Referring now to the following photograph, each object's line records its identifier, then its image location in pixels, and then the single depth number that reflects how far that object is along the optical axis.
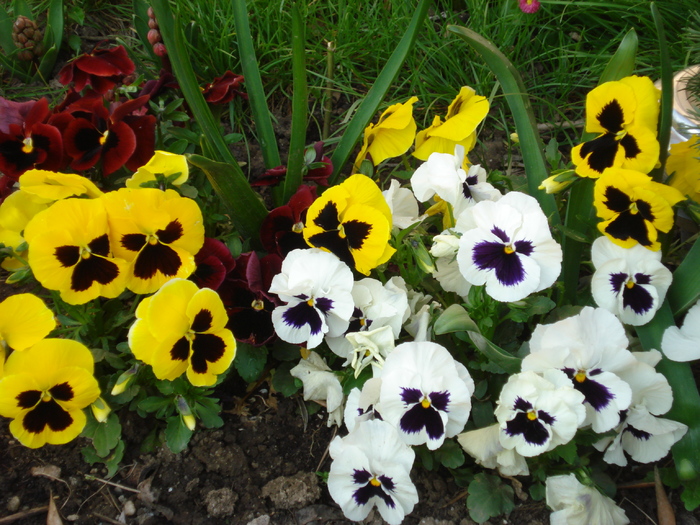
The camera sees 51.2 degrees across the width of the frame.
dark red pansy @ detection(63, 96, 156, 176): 0.53
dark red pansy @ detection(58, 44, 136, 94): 0.61
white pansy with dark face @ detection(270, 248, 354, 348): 0.49
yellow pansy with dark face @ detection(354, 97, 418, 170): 0.57
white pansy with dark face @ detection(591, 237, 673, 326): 0.47
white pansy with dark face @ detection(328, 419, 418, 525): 0.45
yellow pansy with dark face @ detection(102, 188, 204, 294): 0.47
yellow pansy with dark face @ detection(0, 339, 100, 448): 0.46
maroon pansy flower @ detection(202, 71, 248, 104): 0.66
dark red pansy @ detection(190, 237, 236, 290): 0.51
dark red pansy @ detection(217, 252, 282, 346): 0.53
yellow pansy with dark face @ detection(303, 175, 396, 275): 0.49
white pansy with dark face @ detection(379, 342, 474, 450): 0.44
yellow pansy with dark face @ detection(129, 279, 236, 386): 0.45
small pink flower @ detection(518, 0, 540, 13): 0.67
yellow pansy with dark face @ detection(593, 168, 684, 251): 0.46
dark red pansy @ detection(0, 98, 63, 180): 0.52
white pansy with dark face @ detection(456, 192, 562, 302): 0.44
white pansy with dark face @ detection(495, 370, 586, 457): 0.42
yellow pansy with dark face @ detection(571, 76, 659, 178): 0.47
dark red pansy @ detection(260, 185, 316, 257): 0.55
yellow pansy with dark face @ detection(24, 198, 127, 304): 0.46
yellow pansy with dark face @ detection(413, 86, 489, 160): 0.56
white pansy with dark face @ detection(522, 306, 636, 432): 0.43
